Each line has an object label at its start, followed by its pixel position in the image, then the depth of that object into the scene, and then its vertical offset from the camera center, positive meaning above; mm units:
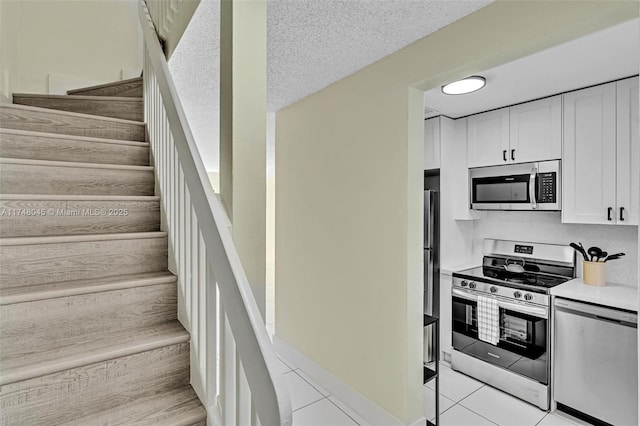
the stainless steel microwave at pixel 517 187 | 2785 +253
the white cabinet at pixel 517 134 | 2770 +718
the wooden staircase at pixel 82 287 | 1169 -302
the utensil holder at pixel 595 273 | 2635 -446
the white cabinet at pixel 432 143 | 3352 +714
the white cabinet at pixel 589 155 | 2467 +455
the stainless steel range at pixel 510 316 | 2602 -839
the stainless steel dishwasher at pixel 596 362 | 2189 -993
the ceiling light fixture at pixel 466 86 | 2391 +939
